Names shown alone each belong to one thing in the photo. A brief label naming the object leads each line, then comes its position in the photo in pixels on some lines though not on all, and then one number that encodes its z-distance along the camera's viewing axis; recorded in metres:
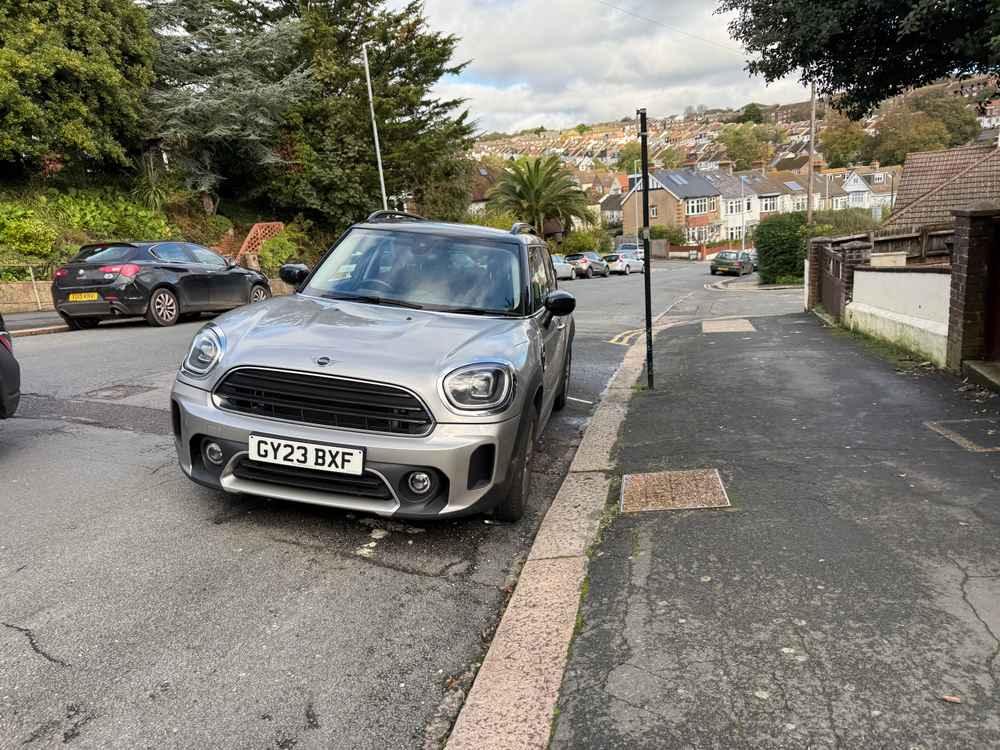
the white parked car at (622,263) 49.16
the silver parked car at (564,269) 37.38
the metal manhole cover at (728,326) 12.91
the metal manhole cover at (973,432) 5.24
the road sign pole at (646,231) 7.28
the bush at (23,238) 20.09
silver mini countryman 3.56
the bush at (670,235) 81.69
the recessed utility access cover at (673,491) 4.40
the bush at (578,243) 64.00
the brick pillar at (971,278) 7.29
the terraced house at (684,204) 86.94
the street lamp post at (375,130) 28.82
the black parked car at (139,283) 11.73
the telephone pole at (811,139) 35.42
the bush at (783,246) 31.70
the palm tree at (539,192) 56.12
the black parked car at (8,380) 4.91
